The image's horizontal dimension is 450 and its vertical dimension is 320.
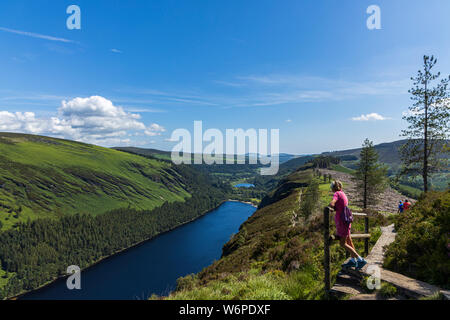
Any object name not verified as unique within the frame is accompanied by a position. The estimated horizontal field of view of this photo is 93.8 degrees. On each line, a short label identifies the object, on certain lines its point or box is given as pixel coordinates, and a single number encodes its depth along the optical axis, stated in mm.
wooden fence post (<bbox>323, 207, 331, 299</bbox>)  6727
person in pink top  7227
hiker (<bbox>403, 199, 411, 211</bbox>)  21567
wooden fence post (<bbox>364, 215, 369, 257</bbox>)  9961
